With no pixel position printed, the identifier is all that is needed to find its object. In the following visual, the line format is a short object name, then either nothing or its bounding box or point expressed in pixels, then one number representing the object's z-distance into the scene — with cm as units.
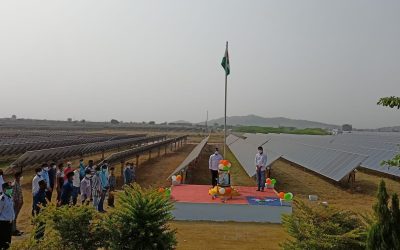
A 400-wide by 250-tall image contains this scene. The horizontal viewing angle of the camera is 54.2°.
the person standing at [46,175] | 1067
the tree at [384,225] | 473
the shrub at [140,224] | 596
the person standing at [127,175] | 1487
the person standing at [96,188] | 1120
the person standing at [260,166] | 1392
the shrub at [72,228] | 583
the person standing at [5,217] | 737
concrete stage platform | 1108
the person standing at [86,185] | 1146
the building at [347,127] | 17250
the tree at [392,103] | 496
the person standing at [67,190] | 938
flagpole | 1513
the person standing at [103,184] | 1155
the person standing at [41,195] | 877
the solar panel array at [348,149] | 1956
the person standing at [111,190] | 1232
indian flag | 1521
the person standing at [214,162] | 1474
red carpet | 1204
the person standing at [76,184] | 1145
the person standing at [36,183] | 991
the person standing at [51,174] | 1288
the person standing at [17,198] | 911
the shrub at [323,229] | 564
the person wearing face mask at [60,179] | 1203
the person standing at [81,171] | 1342
